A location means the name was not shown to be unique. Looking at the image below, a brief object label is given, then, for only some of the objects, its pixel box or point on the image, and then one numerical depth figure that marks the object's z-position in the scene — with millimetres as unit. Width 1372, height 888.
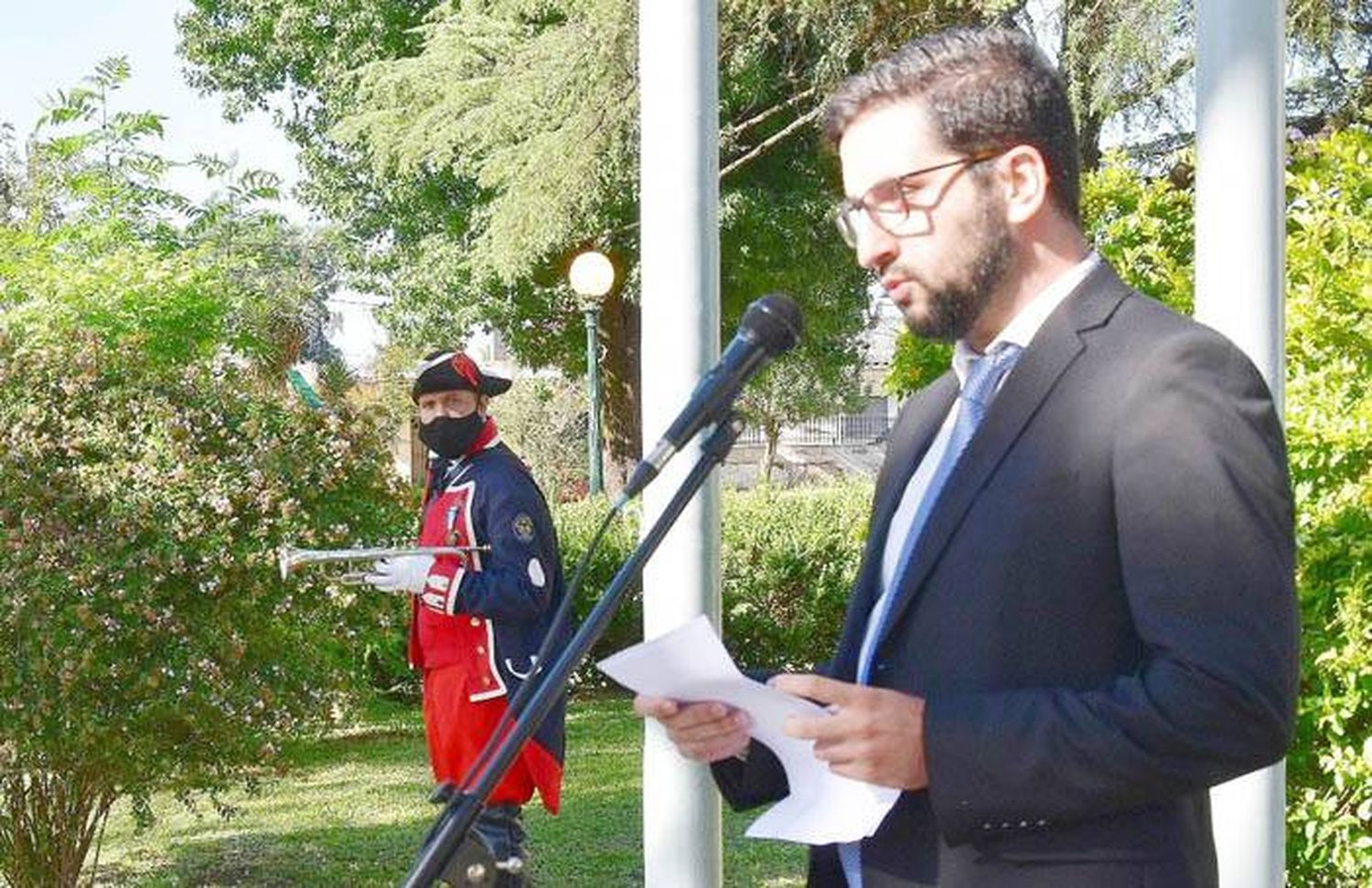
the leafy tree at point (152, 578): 6293
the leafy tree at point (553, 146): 17375
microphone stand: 2199
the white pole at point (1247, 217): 4359
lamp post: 18203
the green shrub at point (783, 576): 15367
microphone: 2232
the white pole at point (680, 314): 4516
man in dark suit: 1908
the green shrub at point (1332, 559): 5383
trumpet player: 6164
